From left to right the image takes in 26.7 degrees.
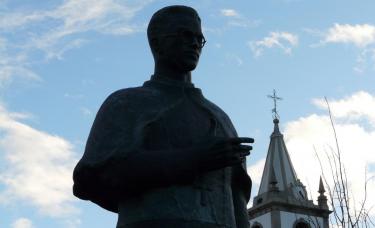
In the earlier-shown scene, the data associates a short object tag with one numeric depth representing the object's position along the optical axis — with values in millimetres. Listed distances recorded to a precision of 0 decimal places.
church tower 65500
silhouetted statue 4121
